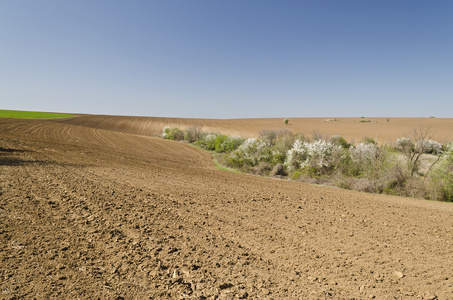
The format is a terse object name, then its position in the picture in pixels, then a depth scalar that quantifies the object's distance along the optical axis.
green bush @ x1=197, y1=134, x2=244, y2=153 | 25.73
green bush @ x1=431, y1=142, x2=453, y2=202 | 11.26
